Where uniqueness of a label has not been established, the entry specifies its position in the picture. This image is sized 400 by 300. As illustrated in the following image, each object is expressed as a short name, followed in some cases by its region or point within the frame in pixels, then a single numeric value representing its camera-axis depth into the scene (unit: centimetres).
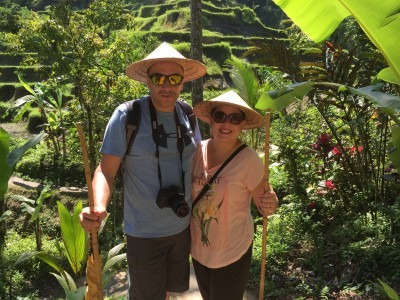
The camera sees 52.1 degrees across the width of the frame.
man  178
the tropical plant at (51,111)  846
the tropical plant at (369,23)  166
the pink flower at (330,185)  403
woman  183
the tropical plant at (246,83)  574
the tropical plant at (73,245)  302
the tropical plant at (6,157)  245
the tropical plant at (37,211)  488
